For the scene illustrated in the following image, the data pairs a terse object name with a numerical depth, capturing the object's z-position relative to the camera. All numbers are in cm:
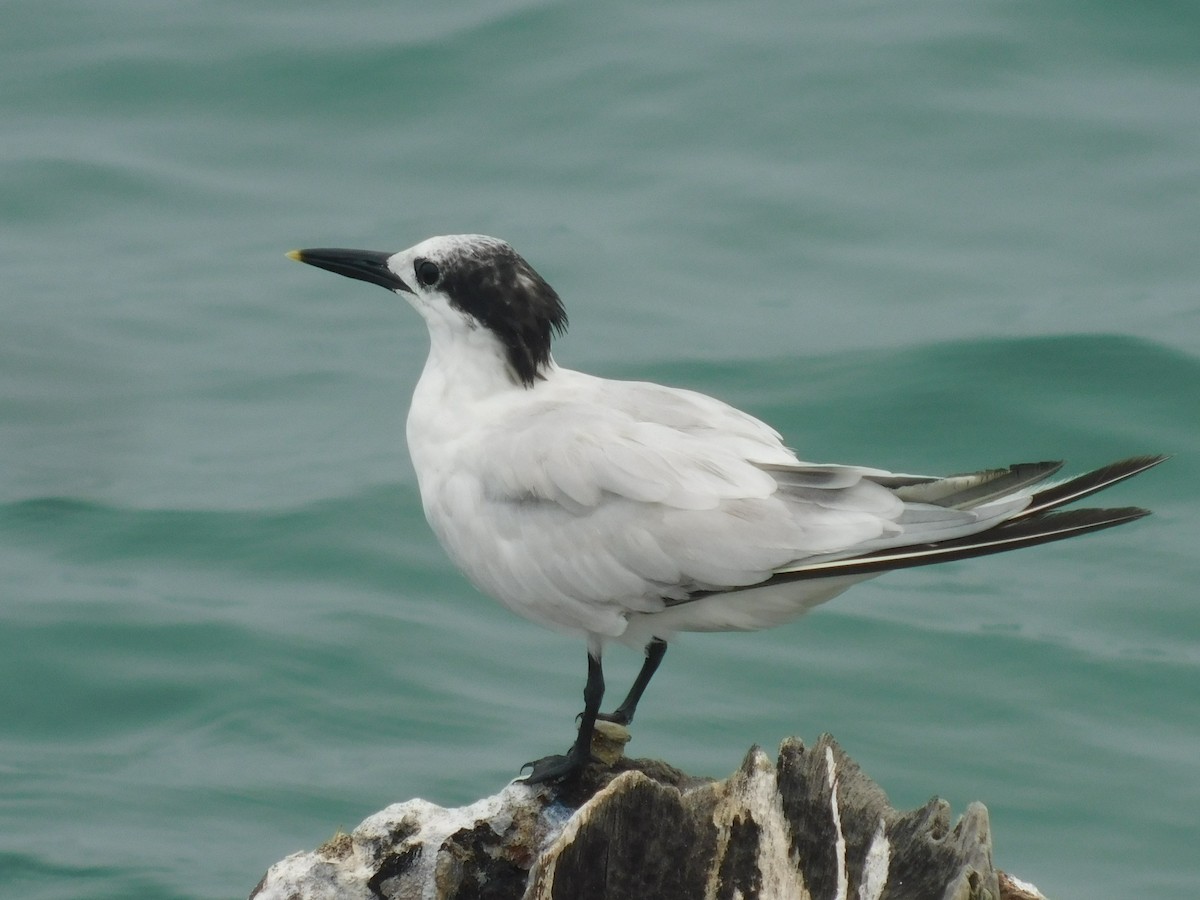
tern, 1095
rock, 895
